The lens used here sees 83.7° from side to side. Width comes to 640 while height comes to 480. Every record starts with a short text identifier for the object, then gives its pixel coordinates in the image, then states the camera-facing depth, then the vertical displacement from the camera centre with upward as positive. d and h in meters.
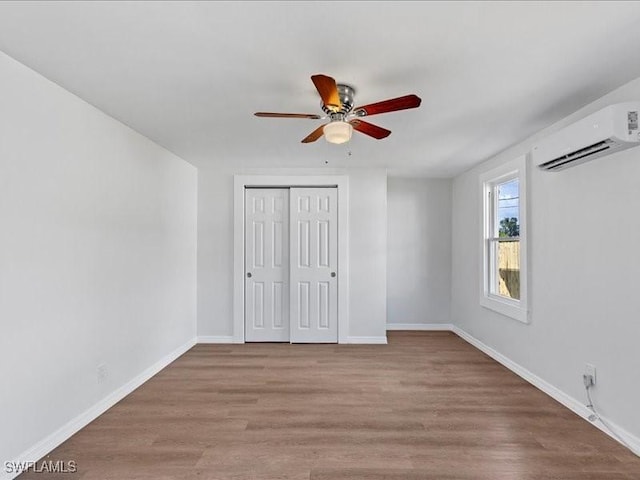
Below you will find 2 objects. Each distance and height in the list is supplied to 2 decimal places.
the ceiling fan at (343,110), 1.88 +0.79
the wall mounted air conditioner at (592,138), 2.11 +0.68
